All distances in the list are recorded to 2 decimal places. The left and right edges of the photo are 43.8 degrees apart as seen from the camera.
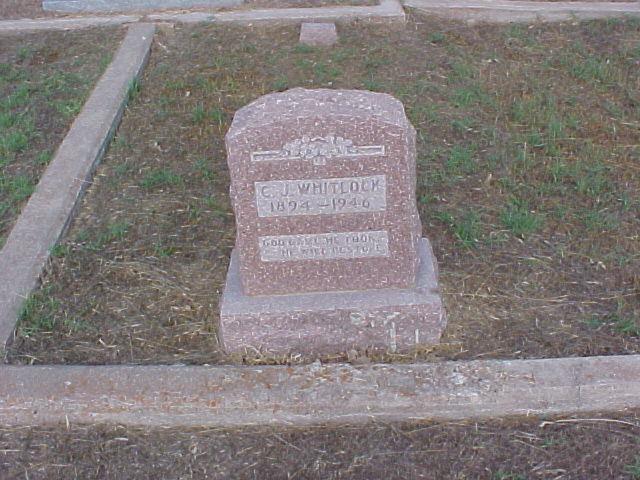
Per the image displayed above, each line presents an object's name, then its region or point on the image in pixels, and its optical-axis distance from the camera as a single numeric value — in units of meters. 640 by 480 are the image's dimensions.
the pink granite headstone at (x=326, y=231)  2.59
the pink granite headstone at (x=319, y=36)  5.80
